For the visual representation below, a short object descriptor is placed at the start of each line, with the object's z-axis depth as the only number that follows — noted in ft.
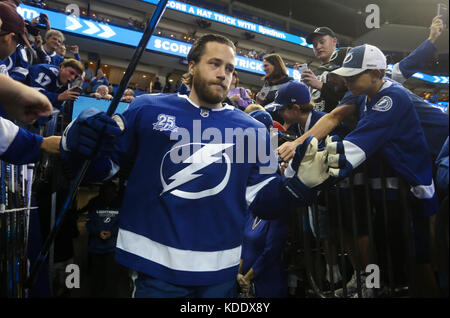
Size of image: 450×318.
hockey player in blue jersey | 4.03
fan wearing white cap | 5.02
